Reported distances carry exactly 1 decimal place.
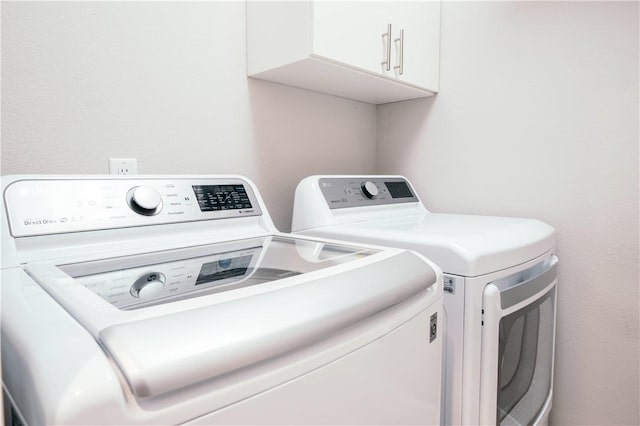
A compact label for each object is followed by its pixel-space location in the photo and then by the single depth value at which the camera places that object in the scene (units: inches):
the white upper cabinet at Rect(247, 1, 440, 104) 46.4
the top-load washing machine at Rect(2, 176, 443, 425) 14.9
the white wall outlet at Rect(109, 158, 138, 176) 42.3
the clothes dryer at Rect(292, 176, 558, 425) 35.8
